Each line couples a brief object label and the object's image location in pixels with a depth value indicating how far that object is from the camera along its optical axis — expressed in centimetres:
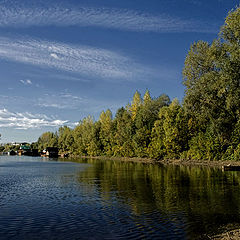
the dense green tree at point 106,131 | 15575
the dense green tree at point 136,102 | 13512
